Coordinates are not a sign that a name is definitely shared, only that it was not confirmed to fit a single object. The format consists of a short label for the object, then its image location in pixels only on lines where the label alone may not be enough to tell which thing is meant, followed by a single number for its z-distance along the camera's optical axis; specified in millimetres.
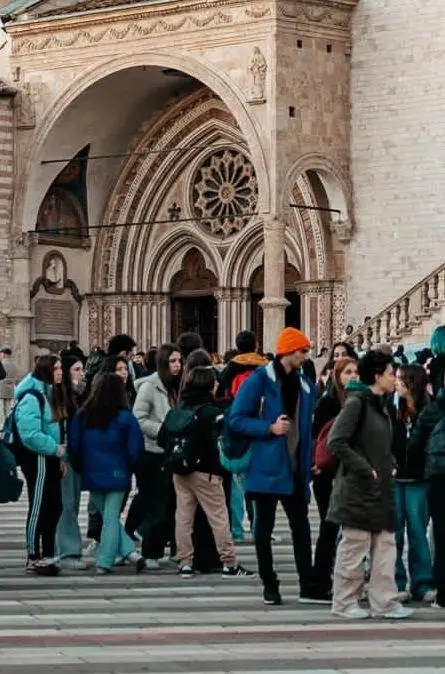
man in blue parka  15680
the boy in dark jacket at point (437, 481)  15562
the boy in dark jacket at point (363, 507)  14914
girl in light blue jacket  17875
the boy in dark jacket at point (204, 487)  17766
